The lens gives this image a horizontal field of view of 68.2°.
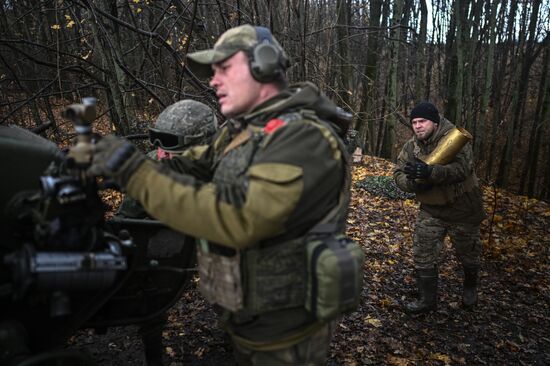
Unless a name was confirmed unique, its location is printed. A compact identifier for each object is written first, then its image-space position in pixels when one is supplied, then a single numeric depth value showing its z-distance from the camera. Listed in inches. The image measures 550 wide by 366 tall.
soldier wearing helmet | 131.5
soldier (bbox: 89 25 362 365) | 68.0
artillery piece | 68.1
